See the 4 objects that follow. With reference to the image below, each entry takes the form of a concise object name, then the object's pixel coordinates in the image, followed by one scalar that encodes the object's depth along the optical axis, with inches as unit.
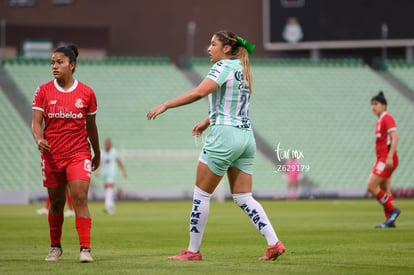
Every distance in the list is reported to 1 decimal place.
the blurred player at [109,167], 1795.0
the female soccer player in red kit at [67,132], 676.1
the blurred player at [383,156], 1159.0
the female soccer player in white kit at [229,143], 667.4
